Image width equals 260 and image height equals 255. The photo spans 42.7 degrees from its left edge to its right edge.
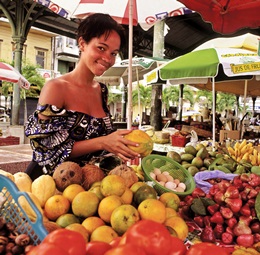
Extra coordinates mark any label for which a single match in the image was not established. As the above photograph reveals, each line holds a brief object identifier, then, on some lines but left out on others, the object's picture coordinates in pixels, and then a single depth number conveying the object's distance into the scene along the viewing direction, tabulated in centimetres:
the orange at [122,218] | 143
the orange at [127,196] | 168
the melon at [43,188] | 166
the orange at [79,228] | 137
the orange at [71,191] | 164
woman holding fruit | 195
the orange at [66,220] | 149
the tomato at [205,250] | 87
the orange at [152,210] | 150
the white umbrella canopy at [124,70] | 891
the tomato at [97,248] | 92
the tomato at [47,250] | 78
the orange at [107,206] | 152
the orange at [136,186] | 179
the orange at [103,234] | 135
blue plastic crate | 107
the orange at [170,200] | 179
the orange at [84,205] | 155
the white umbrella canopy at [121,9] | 348
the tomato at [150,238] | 87
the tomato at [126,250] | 78
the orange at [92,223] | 145
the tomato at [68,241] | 84
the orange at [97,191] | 167
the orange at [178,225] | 153
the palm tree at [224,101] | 3628
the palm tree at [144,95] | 3353
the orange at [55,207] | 156
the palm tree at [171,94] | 3328
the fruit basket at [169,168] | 234
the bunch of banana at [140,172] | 219
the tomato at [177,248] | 92
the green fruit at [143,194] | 168
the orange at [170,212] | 164
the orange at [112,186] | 164
